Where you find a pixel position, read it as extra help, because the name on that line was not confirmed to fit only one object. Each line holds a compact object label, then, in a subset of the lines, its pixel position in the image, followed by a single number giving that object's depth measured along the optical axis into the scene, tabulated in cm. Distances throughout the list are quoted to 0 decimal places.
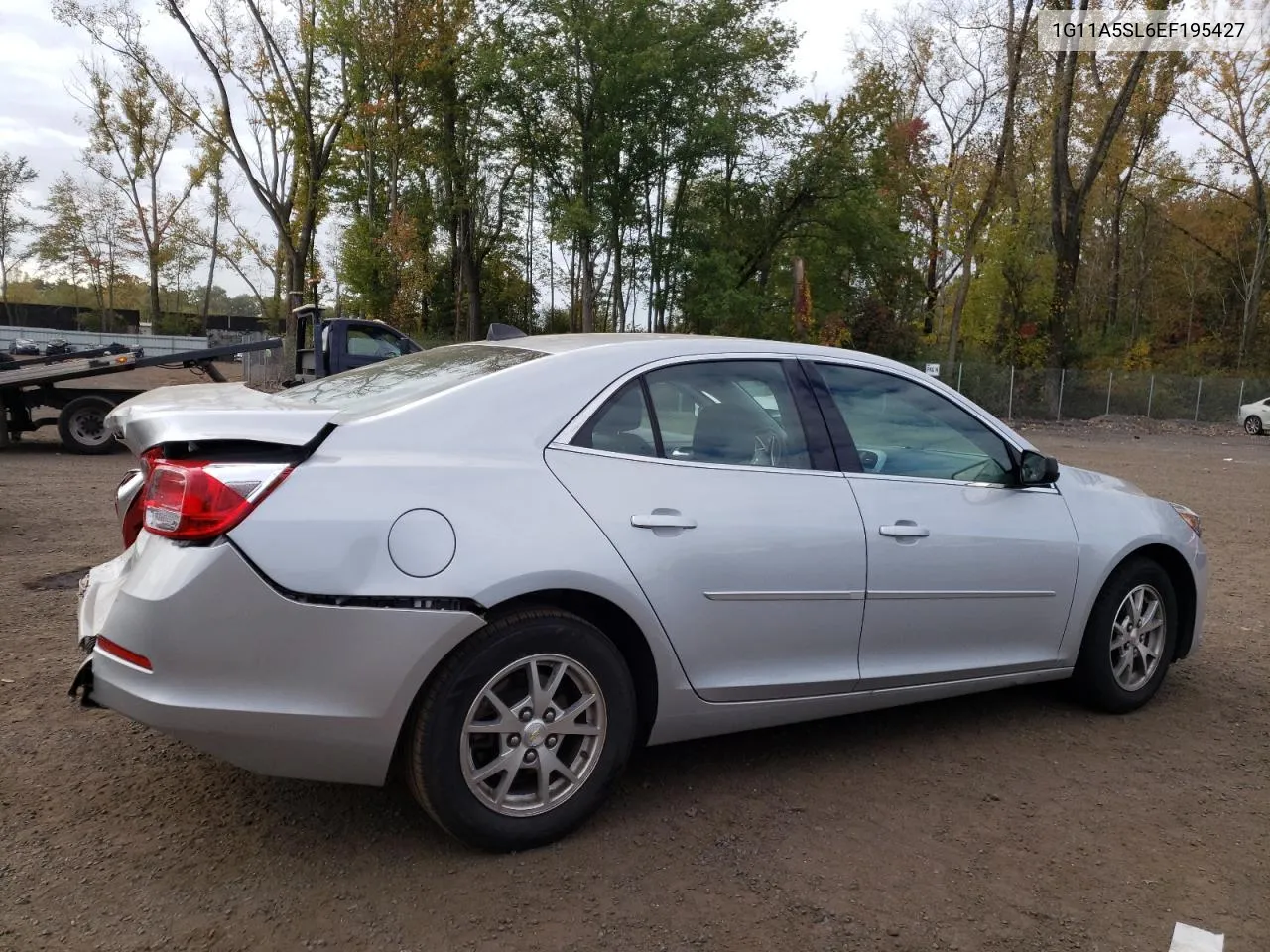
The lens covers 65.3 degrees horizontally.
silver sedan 263
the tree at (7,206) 5601
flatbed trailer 1265
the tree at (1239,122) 3825
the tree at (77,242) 5828
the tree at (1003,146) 3228
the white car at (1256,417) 3069
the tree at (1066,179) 3027
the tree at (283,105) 2744
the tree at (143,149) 4334
